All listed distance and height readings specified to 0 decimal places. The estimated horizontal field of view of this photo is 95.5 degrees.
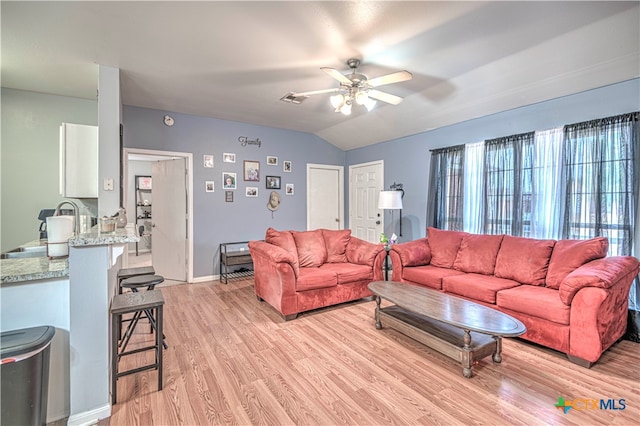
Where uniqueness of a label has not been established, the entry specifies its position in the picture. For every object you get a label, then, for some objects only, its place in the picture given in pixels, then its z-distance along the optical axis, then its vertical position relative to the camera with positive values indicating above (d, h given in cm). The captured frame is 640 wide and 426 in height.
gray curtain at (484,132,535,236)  345 +33
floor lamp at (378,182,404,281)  433 +14
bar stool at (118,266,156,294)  271 -63
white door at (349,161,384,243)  550 +18
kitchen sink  242 -40
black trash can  129 -78
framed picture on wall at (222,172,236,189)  491 +48
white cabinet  292 +47
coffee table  203 -81
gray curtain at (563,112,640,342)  267 +27
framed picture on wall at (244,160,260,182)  511 +67
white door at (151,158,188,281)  465 -19
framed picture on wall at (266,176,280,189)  533 +49
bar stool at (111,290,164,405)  183 -69
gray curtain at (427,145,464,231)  413 +31
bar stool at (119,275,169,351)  241 -66
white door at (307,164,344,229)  591 +26
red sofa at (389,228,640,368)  221 -70
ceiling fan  249 +113
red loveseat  315 -73
